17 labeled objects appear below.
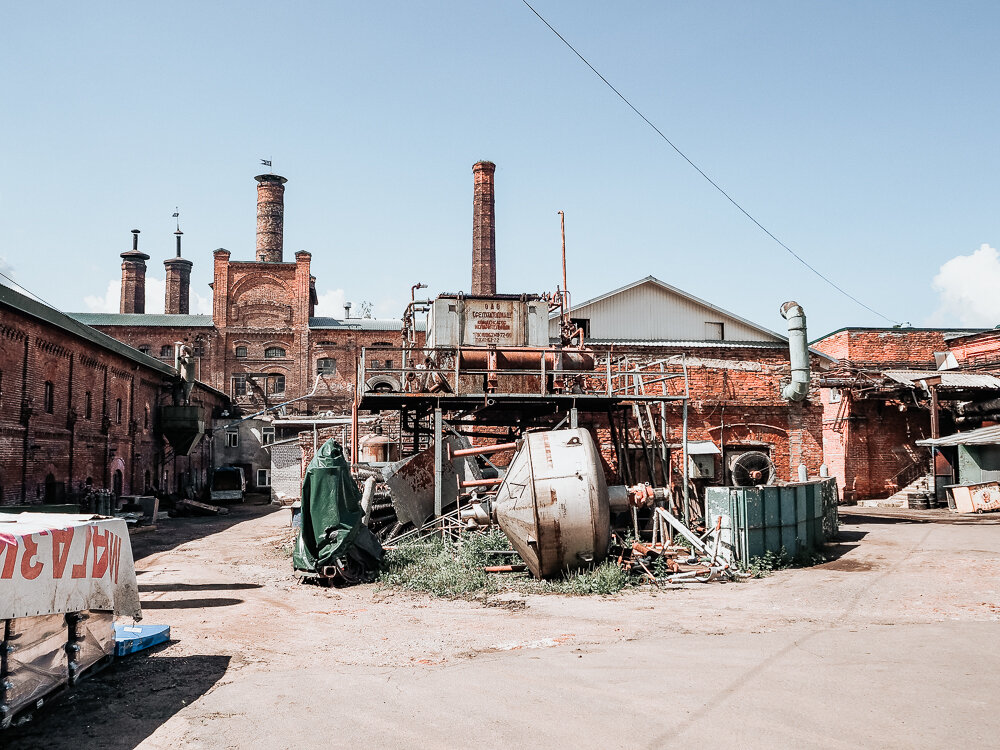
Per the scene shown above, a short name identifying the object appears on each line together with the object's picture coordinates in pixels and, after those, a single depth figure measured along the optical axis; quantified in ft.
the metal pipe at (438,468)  46.52
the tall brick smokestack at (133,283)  170.09
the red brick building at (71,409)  62.59
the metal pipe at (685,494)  49.91
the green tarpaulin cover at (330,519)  40.24
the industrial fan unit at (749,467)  79.41
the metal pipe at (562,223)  76.36
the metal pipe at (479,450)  47.57
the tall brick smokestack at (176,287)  171.32
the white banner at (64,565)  18.07
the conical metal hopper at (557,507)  37.19
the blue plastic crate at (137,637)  25.08
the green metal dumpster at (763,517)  42.88
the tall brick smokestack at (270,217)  147.84
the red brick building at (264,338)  140.67
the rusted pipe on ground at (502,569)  40.14
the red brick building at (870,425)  82.74
